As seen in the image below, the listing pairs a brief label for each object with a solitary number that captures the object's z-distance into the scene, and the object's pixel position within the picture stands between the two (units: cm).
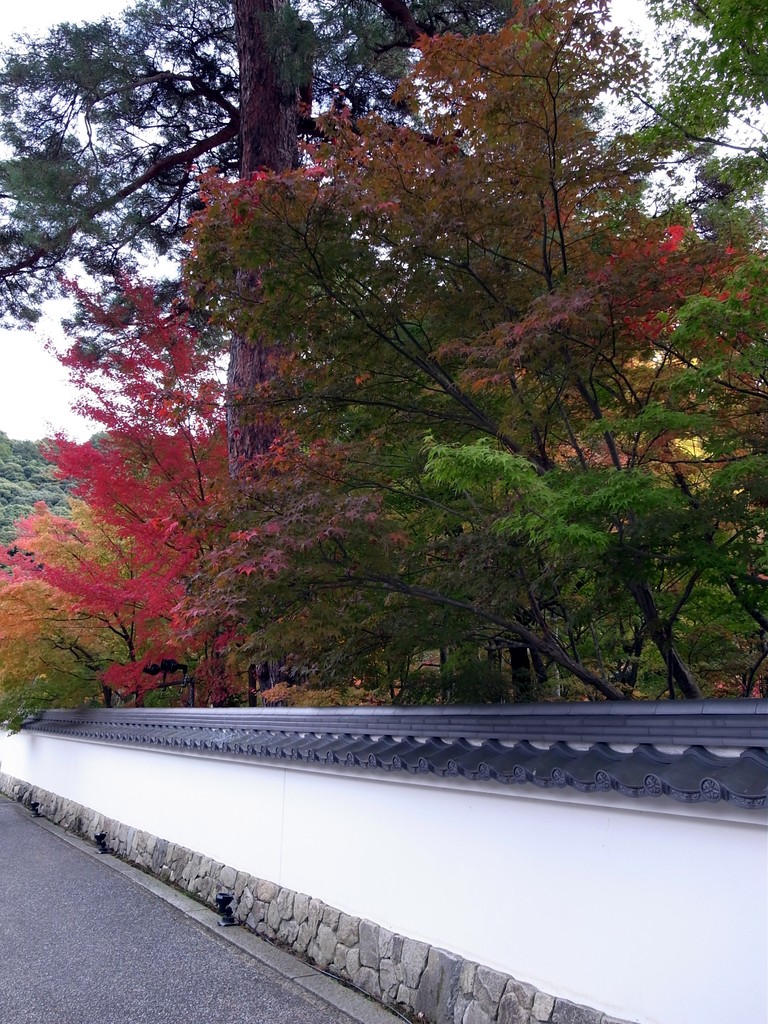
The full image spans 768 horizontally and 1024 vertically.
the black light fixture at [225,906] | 635
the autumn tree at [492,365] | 430
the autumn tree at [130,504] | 988
